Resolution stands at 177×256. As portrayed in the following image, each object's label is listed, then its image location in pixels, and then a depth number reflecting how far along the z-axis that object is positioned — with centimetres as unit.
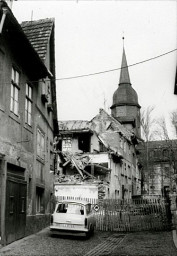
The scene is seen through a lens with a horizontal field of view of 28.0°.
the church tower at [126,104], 6431
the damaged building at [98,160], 3488
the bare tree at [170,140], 4300
